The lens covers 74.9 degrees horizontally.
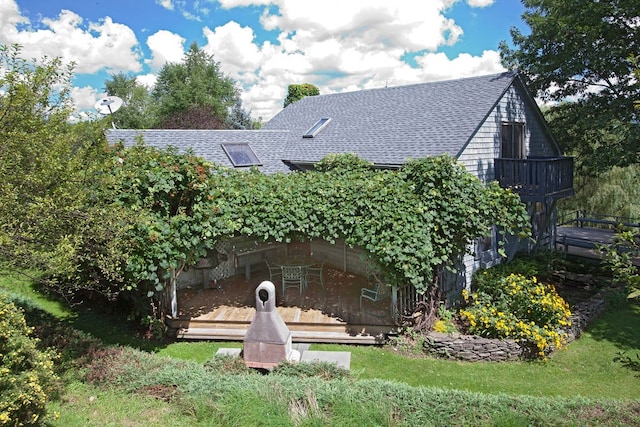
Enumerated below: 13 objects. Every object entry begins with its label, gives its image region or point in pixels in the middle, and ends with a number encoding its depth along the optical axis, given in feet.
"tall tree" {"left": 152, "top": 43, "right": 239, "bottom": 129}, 139.64
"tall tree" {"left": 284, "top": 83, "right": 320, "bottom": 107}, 101.09
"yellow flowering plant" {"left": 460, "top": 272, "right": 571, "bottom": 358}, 29.99
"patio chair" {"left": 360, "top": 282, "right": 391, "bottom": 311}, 34.91
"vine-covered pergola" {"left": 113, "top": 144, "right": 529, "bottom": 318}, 28.58
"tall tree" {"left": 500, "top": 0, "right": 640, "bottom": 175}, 42.27
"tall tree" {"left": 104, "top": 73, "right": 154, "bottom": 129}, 174.45
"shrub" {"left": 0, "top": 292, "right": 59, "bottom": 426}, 15.65
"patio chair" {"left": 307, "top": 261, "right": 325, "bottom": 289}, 42.80
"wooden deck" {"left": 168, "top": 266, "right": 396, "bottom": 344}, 32.30
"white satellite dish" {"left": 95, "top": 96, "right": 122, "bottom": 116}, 55.31
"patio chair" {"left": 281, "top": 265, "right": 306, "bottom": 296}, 38.43
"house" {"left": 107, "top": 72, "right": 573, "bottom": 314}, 41.52
